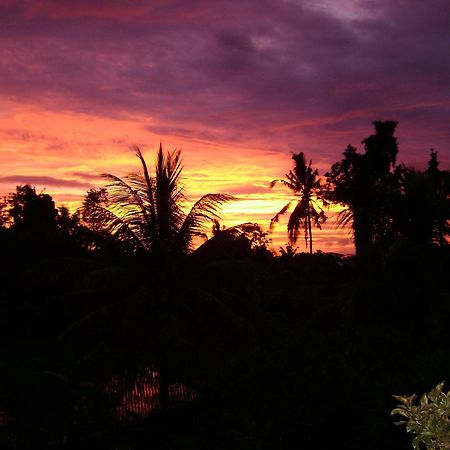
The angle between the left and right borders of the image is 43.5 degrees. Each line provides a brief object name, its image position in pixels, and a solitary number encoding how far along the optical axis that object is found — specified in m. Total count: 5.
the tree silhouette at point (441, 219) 16.61
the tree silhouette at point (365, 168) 36.59
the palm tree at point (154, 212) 15.64
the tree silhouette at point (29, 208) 35.36
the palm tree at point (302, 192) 47.38
